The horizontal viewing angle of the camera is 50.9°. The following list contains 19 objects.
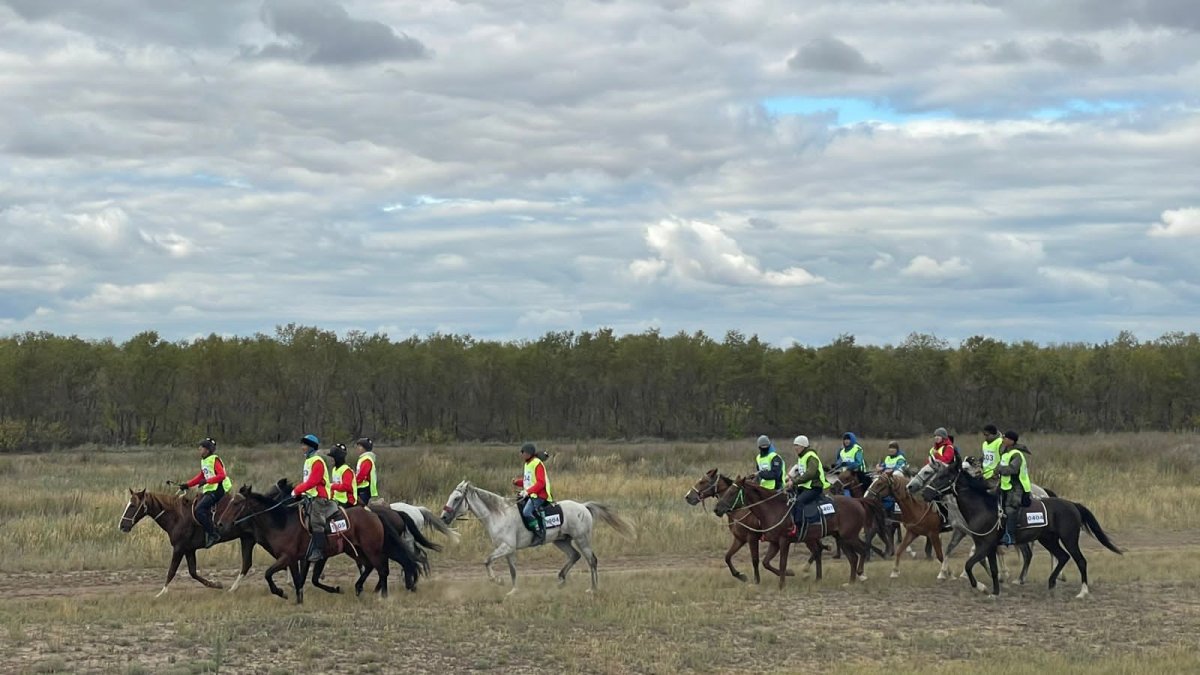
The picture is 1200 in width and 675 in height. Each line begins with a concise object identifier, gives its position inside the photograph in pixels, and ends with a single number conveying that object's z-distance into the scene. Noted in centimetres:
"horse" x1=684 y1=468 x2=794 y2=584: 1878
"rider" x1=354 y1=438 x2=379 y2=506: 1855
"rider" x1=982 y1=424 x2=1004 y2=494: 1842
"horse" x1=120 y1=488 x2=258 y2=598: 1753
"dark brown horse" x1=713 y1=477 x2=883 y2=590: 1878
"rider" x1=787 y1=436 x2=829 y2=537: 1911
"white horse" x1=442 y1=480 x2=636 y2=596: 1808
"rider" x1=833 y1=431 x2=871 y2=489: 2133
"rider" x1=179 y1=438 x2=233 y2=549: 1761
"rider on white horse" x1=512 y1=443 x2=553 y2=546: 1814
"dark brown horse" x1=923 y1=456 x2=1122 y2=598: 1798
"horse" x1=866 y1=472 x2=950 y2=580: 1962
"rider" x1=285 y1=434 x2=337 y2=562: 1652
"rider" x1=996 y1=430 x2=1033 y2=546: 1811
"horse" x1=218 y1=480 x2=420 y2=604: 1666
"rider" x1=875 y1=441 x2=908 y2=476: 2129
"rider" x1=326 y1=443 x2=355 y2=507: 1733
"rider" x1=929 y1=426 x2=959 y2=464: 2020
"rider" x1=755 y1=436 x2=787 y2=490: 1938
